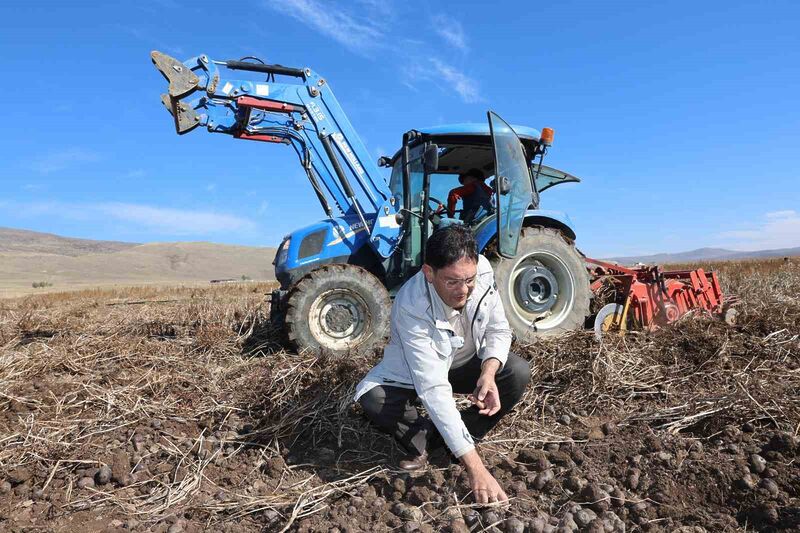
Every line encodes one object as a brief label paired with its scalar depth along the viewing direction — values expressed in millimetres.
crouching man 2629
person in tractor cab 5965
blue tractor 5383
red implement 5500
